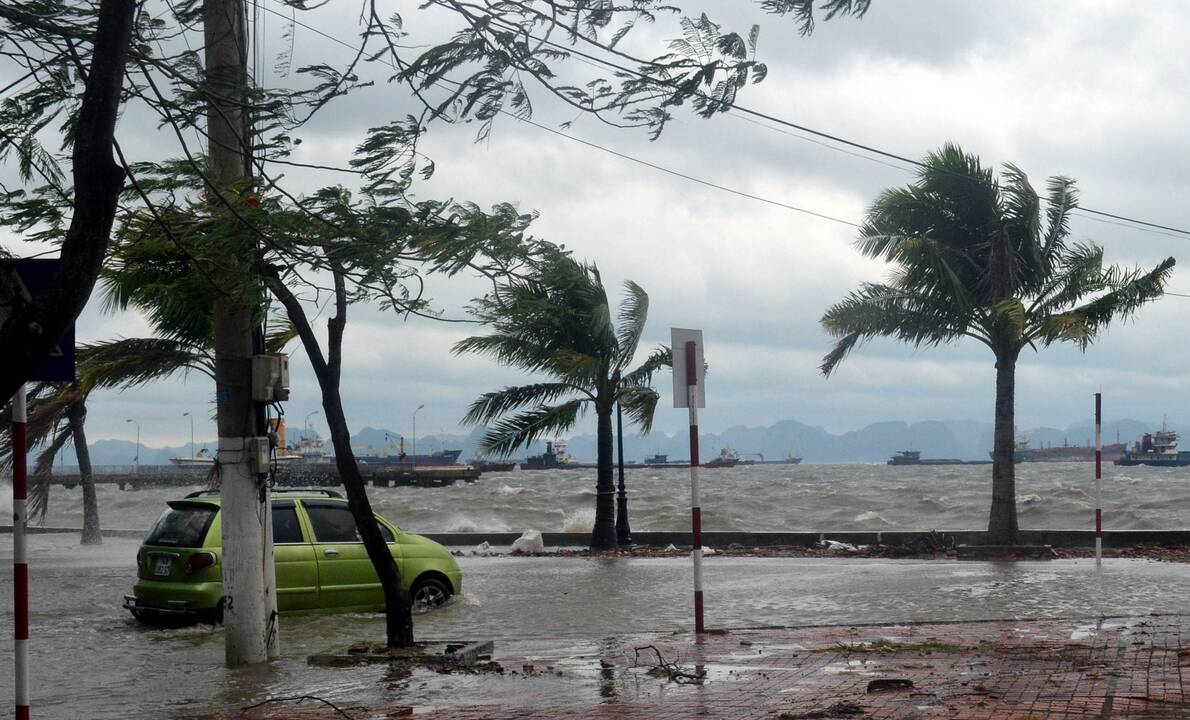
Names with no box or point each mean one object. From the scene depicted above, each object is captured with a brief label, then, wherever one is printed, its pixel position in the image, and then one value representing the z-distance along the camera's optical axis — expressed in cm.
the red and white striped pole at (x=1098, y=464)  1839
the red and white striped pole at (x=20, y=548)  682
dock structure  10225
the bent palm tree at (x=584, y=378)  2502
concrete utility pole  1027
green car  1414
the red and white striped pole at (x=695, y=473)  1238
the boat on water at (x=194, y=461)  11169
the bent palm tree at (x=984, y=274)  2262
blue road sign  693
